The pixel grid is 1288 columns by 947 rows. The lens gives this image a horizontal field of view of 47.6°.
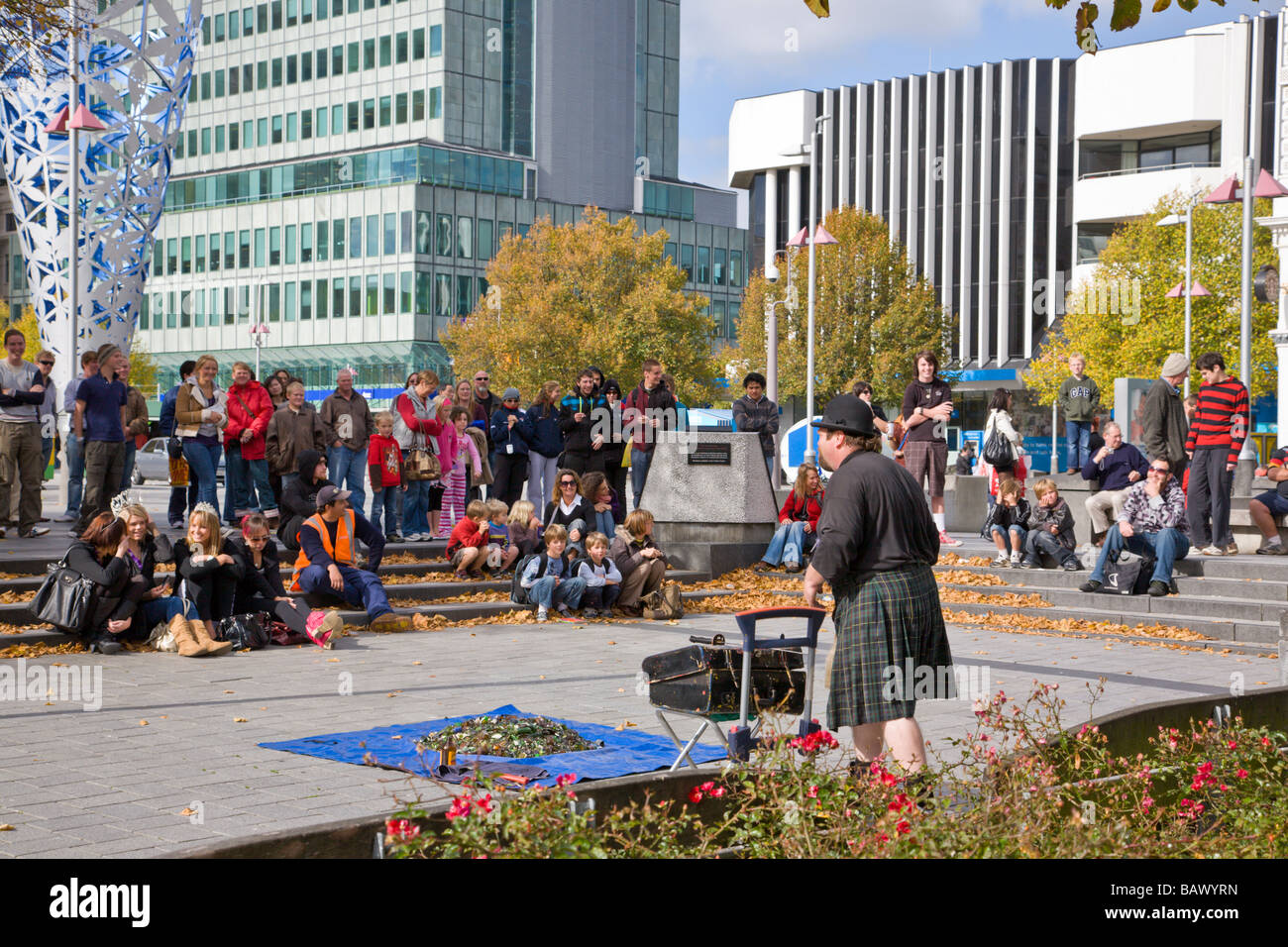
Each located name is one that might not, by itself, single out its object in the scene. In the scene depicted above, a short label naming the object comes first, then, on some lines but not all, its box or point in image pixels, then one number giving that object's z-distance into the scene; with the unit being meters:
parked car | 43.16
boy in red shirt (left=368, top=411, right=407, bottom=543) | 16.25
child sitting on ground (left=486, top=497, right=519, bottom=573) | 15.80
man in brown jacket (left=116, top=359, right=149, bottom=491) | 16.41
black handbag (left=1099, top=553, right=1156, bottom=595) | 14.67
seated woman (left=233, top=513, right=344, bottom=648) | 12.48
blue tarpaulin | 7.34
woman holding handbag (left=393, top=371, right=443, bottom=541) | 16.69
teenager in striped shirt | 15.30
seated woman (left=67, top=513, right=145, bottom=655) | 11.46
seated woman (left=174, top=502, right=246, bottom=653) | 11.86
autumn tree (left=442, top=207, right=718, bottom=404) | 56.31
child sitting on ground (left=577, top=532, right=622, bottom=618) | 14.93
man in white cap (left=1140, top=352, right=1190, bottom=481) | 15.67
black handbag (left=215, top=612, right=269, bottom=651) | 12.15
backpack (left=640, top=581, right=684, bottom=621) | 15.23
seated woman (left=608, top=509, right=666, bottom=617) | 15.26
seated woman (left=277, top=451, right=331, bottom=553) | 14.66
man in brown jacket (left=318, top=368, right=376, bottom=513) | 16.20
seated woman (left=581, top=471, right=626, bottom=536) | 16.20
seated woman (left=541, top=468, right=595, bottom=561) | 15.95
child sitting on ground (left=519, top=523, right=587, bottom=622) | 14.76
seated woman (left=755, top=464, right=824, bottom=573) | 17.73
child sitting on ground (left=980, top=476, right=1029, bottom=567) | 16.45
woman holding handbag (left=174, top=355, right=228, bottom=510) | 15.62
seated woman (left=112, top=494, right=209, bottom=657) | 11.70
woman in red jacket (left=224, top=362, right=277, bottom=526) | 15.85
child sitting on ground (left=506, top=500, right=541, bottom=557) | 15.92
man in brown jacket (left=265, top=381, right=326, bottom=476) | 15.63
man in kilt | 6.06
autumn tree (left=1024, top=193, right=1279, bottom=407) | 49.22
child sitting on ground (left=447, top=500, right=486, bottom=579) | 15.63
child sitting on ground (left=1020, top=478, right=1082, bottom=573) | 16.08
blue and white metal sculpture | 34.38
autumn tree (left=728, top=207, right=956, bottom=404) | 59.25
